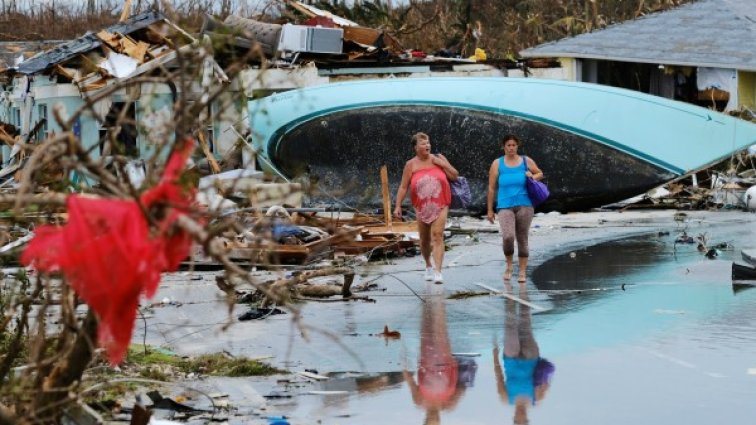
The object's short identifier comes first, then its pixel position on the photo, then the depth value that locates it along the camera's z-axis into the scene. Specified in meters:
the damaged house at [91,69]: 30.25
